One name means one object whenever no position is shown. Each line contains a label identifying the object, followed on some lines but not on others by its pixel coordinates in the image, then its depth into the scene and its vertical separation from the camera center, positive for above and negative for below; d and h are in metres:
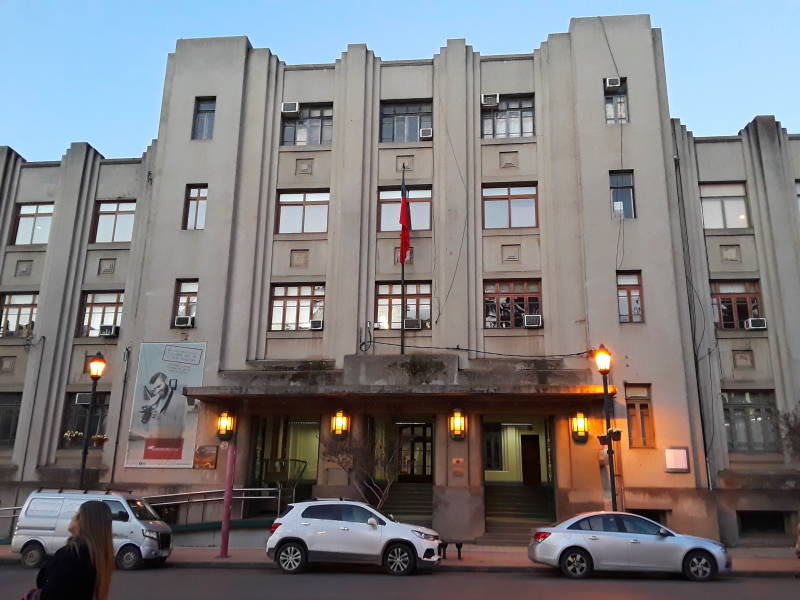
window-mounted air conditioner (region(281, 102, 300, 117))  23.36 +12.72
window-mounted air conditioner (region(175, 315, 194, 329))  21.31 +4.80
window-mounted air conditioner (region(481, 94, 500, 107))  22.70 +12.76
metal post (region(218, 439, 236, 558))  15.77 -0.65
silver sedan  13.23 -1.37
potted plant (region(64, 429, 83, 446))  21.62 +1.11
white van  14.20 -1.22
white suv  13.52 -1.28
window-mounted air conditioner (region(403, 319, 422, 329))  20.78 +4.74
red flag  20.38 +7.58
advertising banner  20.25 +2.03
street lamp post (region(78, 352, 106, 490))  17.57 +2.74
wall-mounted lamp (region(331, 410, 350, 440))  19.77 +1.51
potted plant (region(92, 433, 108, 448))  21.28 +1.05
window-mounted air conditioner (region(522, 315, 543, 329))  20.41 +4.81
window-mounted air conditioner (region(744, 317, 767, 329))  20.38 +4.86
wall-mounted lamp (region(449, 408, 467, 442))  19.48 +1.55
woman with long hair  4.17 -0.57
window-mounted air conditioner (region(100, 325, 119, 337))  22.03 +4.63
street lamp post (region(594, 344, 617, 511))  16.05 +2.63
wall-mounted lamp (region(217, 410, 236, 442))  19.98 +1.47
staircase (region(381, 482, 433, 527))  20.80 -0.82
